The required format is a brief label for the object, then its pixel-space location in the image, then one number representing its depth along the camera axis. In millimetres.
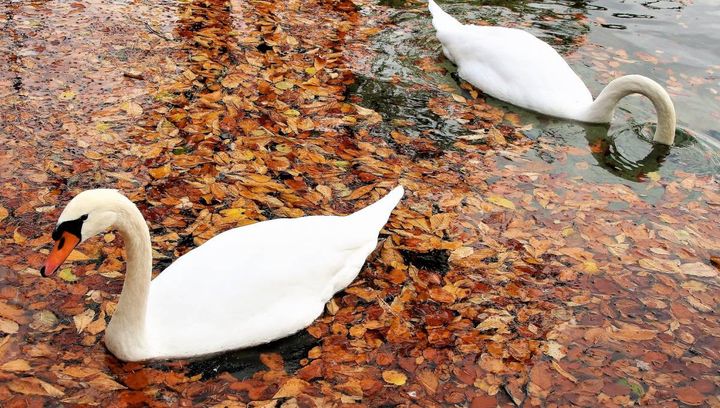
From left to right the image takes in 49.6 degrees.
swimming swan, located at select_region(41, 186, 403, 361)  3869
